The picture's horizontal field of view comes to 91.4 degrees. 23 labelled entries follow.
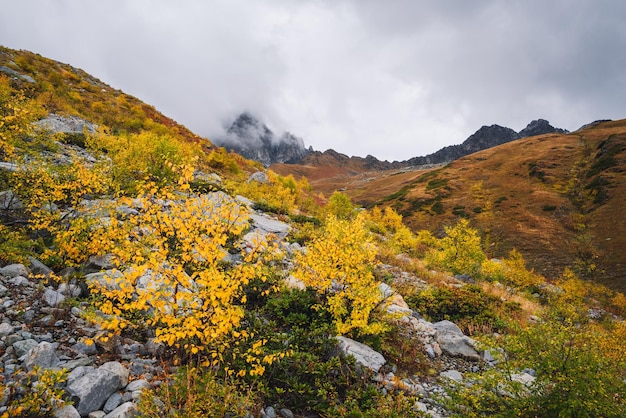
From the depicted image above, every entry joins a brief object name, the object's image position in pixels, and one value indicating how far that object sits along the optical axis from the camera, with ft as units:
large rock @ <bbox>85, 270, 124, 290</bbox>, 21.39
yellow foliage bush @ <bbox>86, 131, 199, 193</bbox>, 44.38
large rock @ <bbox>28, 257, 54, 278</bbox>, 21.63
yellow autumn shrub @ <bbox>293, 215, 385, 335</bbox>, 24.47
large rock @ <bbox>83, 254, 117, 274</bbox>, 24.02
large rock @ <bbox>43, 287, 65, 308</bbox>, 19.21
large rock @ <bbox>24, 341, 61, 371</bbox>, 14.47
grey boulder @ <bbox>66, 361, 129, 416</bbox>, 13.75
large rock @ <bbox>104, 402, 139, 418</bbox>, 13.37
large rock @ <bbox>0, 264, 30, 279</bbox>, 20.15
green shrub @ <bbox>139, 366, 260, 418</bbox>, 13.73
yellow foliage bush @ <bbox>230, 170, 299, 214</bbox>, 67.92
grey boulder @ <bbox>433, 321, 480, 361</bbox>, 28.99
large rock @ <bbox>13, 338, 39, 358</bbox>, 15.13
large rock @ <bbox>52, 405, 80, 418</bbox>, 12.69
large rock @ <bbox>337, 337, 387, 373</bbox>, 22.45
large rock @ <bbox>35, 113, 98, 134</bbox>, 55.30
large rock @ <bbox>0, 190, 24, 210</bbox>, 27.39
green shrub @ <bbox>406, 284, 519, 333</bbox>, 36.63
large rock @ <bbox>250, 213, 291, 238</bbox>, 50.34
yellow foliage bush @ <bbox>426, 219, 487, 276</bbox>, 76.84
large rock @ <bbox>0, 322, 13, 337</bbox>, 15.76
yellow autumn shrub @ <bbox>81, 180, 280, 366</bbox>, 15.17
